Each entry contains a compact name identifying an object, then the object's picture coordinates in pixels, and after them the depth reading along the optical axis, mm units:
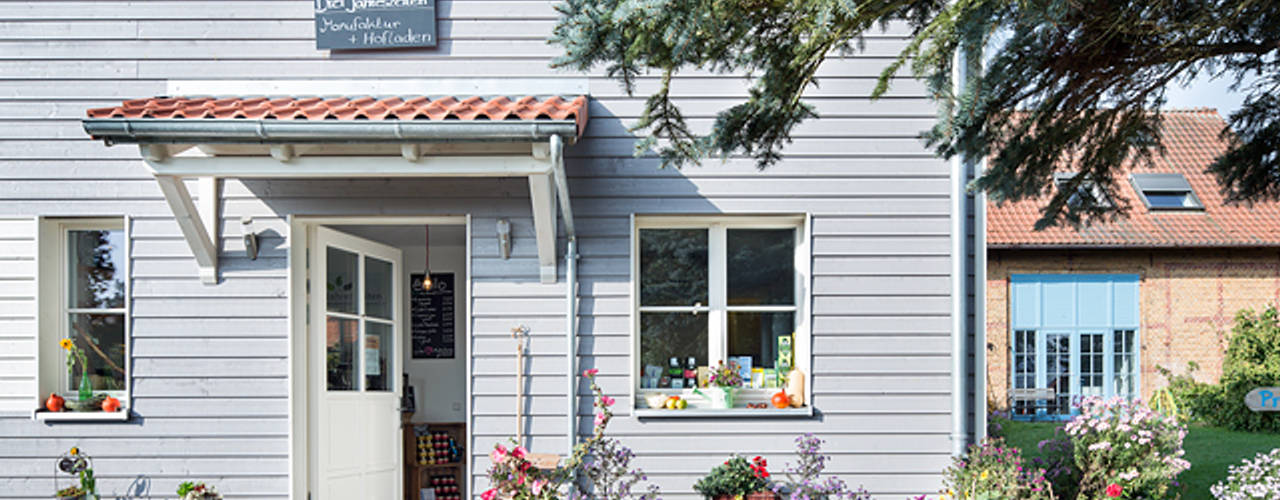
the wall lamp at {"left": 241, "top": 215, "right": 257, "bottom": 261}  5184
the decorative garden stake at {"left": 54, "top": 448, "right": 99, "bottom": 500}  5023
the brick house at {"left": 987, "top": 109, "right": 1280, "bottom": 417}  14391
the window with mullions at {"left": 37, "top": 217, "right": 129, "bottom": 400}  5336
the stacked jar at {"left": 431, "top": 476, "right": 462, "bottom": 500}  7176
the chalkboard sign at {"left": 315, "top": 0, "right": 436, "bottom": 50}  5316
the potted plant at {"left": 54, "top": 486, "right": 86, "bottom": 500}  5039
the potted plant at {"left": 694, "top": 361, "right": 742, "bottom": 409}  5344
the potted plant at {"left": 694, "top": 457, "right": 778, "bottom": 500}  4949
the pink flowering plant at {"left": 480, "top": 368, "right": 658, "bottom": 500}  4516
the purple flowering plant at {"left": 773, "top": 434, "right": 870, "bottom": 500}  5121
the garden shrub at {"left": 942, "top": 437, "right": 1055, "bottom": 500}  4879
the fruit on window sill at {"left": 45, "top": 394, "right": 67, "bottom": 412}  5188
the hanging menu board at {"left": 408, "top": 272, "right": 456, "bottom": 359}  7605
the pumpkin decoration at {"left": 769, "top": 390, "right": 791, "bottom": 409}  5293
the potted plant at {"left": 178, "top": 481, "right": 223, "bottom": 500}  4922
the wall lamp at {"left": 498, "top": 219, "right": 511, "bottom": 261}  5207
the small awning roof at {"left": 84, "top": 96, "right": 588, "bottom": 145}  4203
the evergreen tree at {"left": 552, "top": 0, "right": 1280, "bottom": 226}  2885
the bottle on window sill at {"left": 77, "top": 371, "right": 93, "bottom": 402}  5254
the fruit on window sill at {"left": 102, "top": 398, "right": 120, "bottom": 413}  5223
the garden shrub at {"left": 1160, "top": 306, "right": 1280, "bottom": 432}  11680
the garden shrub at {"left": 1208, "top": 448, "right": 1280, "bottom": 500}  5191
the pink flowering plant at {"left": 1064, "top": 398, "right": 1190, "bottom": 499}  5270
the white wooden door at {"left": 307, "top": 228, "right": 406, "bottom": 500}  5441
